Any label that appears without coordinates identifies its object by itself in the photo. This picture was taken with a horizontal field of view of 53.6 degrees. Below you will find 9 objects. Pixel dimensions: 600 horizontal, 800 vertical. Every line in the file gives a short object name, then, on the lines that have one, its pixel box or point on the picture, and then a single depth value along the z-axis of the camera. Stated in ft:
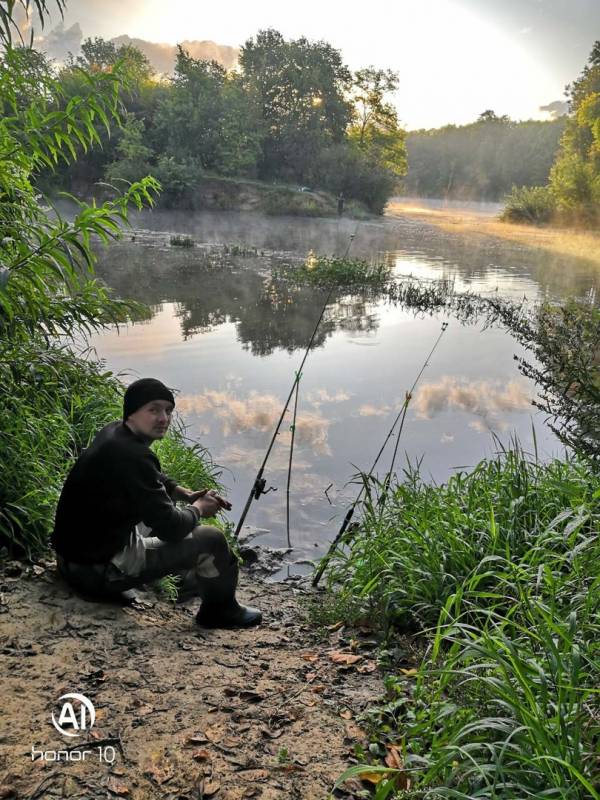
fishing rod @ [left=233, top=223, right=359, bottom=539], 13.22
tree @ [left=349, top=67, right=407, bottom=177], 128.16
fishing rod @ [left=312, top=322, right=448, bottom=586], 12.05
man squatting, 8.31
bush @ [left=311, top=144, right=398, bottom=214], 114.83
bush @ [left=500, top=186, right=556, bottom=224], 108.25
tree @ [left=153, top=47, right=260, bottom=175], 100.12
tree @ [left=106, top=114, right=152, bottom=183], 87.15
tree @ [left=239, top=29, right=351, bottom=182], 114.93
